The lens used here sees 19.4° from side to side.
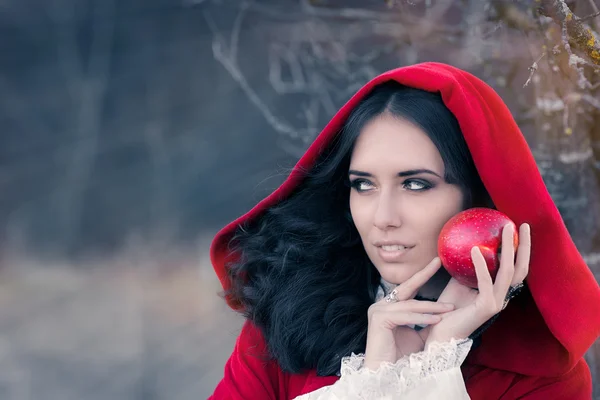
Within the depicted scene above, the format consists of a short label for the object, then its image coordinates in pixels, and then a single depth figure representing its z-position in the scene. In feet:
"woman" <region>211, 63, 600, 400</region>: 5.80
